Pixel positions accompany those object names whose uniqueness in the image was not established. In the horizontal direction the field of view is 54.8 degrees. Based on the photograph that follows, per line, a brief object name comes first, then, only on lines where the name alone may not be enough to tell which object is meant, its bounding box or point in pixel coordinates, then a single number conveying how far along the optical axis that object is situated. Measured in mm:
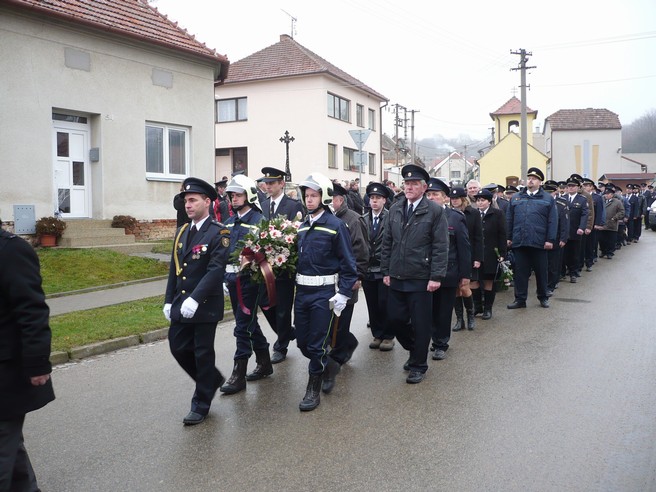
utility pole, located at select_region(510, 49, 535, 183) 29562
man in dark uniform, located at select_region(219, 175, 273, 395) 6395
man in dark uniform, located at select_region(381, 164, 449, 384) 6570
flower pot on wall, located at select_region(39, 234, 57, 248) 15000
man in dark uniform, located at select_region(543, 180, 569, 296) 11906
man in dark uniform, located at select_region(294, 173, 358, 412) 5898
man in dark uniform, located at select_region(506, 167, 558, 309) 10664
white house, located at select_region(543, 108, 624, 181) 70125
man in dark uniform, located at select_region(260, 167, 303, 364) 7039
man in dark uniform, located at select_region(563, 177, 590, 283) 14242
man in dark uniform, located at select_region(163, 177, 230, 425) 5355
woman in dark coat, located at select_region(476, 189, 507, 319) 9938
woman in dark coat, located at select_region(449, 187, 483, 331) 9102
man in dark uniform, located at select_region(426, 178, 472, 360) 7520
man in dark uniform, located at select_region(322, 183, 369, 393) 6391
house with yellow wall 59844
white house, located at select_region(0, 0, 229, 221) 14805
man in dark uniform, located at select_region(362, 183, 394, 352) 7930
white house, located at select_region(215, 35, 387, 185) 38094
